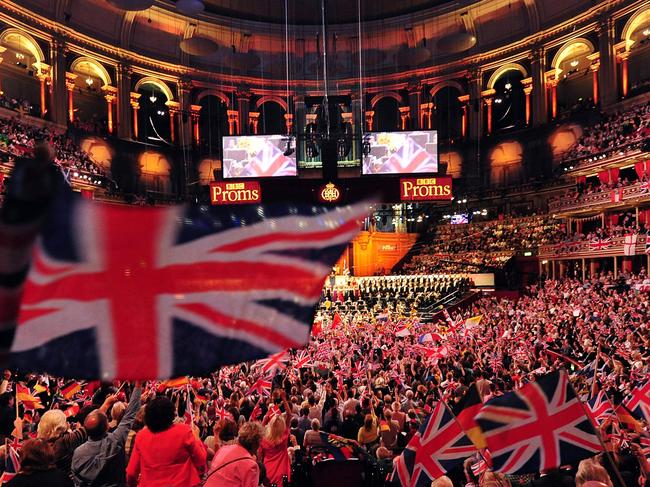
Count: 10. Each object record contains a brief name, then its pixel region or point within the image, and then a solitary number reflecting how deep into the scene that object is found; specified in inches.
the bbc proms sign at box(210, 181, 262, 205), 1198.3
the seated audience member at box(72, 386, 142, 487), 165.3
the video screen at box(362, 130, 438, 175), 1182.9
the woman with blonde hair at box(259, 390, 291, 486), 225.8
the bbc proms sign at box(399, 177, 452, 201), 1160.8
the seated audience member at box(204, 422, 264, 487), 148.6
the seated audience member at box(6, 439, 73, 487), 132.8
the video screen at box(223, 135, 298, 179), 1219.2
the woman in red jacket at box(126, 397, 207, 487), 159.8
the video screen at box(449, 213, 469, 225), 1644.9
